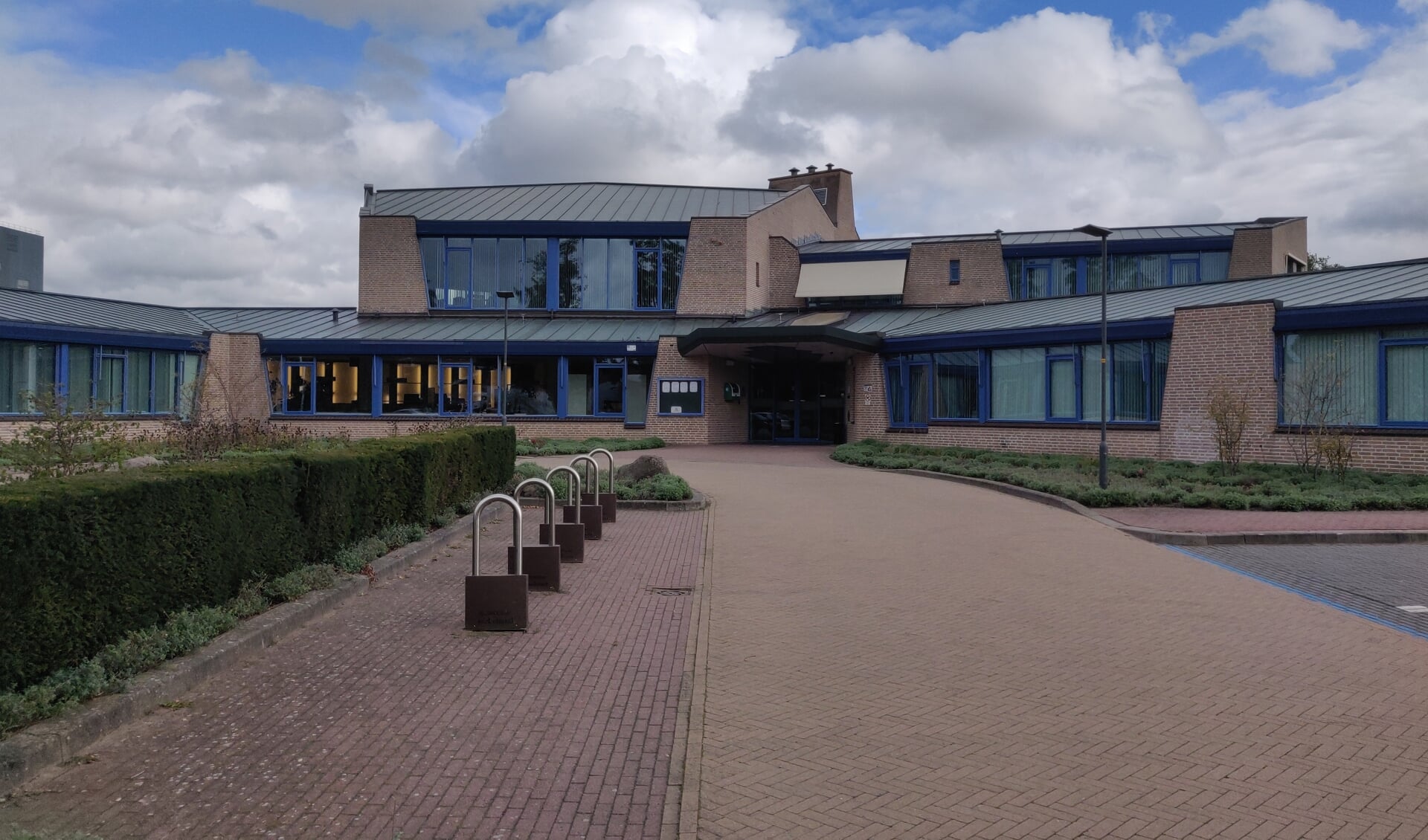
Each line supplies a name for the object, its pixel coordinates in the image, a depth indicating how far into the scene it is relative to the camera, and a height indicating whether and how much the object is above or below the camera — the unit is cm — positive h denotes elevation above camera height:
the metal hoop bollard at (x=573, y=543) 1085 -132
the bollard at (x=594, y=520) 1252 -123
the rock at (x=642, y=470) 1794 -88
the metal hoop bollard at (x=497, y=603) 761 -138
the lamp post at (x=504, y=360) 2933 +178
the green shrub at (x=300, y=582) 784 -133
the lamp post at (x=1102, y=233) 1770 +342
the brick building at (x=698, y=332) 2509 +260
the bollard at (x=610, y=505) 1400 -117
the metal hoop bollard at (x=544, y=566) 922 -134
